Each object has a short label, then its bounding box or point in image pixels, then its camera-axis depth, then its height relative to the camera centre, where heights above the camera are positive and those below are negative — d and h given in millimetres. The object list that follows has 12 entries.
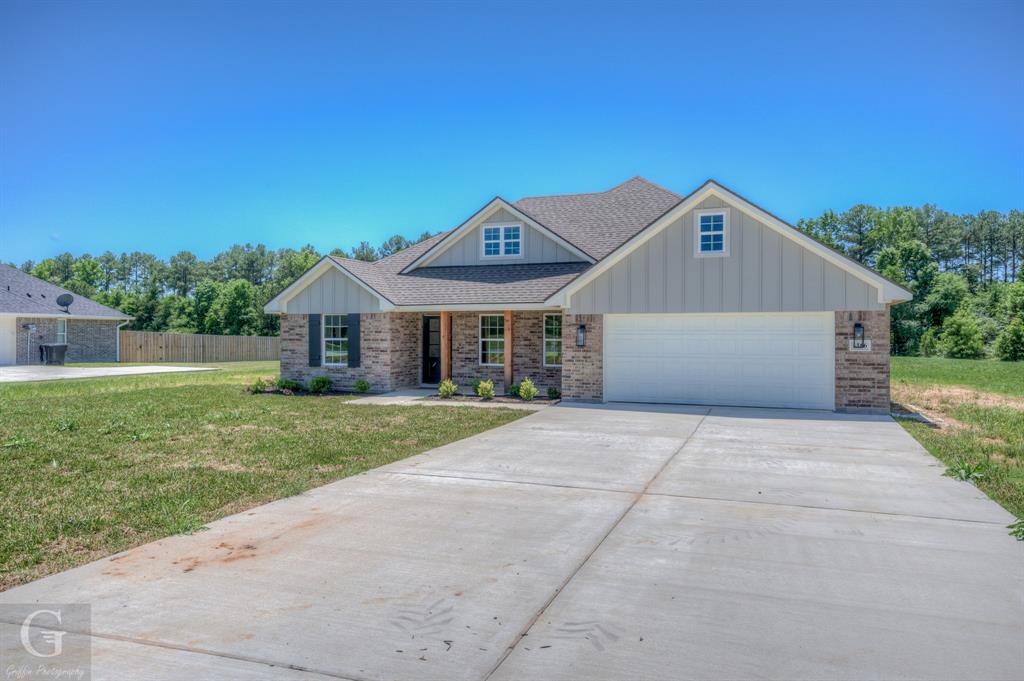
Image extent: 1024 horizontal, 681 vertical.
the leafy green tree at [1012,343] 34969 -291
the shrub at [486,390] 16562 -1392
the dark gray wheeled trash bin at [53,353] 30891 -753
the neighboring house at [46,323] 30406 +797
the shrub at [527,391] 16203 -1386
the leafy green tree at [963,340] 37938 -130
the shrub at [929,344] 40281 -401
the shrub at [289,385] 18469 -1401
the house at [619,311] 13734 +688
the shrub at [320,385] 18188 -1388
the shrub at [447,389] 16703 -1375
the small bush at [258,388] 18258 -1479
